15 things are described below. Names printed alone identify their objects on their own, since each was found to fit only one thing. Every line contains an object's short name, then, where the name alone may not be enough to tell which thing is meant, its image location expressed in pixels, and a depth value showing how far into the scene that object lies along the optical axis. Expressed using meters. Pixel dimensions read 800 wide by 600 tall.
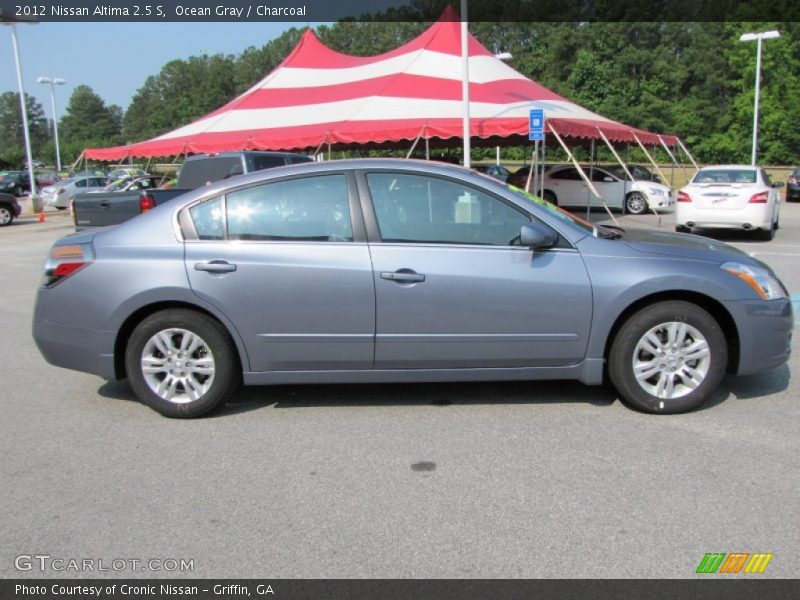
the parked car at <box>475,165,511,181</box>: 28.75
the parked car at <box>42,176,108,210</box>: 32.22
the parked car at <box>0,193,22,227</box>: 23.16
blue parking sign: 14.59
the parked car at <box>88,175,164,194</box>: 21.22
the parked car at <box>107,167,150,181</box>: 40.06
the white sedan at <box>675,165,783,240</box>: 14.02
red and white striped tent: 16.16
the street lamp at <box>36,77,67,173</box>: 40.72
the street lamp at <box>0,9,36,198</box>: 28.07
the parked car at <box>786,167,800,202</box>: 27.00
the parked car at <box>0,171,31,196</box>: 38.41
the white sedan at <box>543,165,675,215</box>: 22.11
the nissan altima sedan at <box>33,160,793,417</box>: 4.41
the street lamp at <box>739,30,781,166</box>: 25.33
